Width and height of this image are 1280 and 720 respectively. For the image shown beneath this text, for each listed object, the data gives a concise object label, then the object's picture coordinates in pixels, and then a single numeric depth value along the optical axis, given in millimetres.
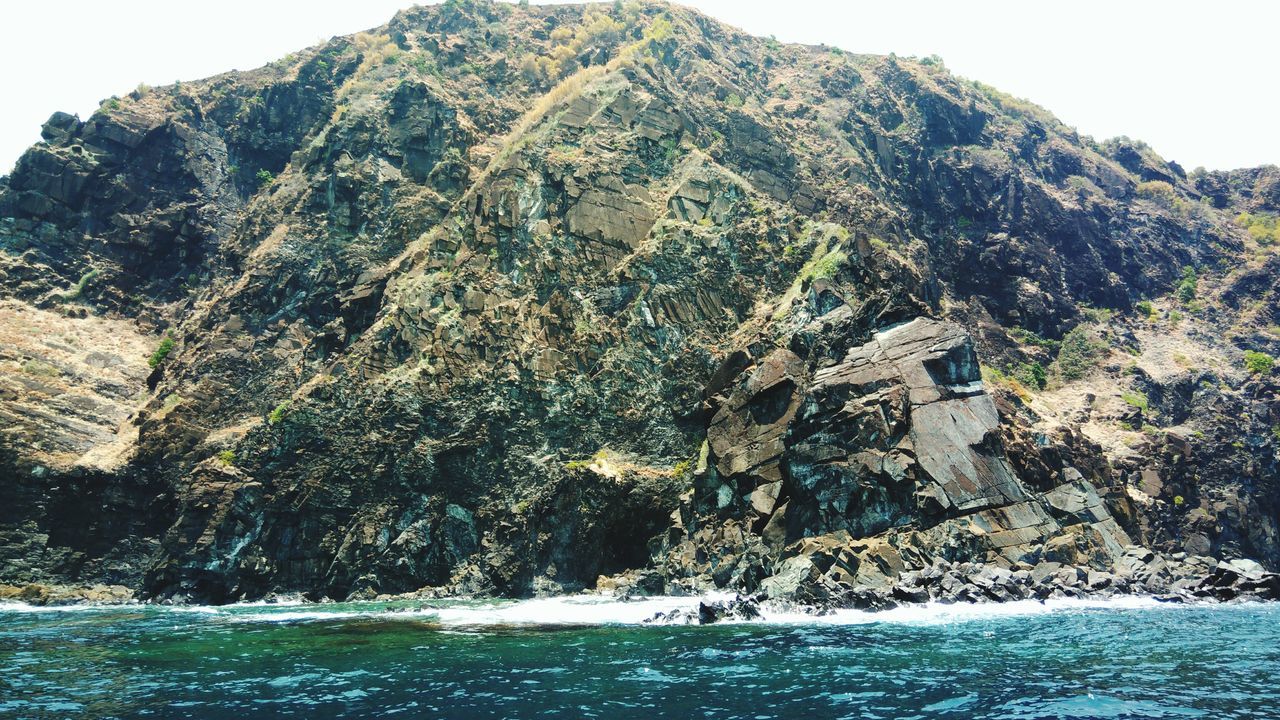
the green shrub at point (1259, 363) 74500
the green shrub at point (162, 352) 70612
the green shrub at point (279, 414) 56844
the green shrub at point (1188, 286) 88812
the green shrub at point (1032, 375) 77062
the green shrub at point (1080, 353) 78625
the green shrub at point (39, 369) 62181
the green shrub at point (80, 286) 74938
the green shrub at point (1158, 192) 101812
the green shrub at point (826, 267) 56031
